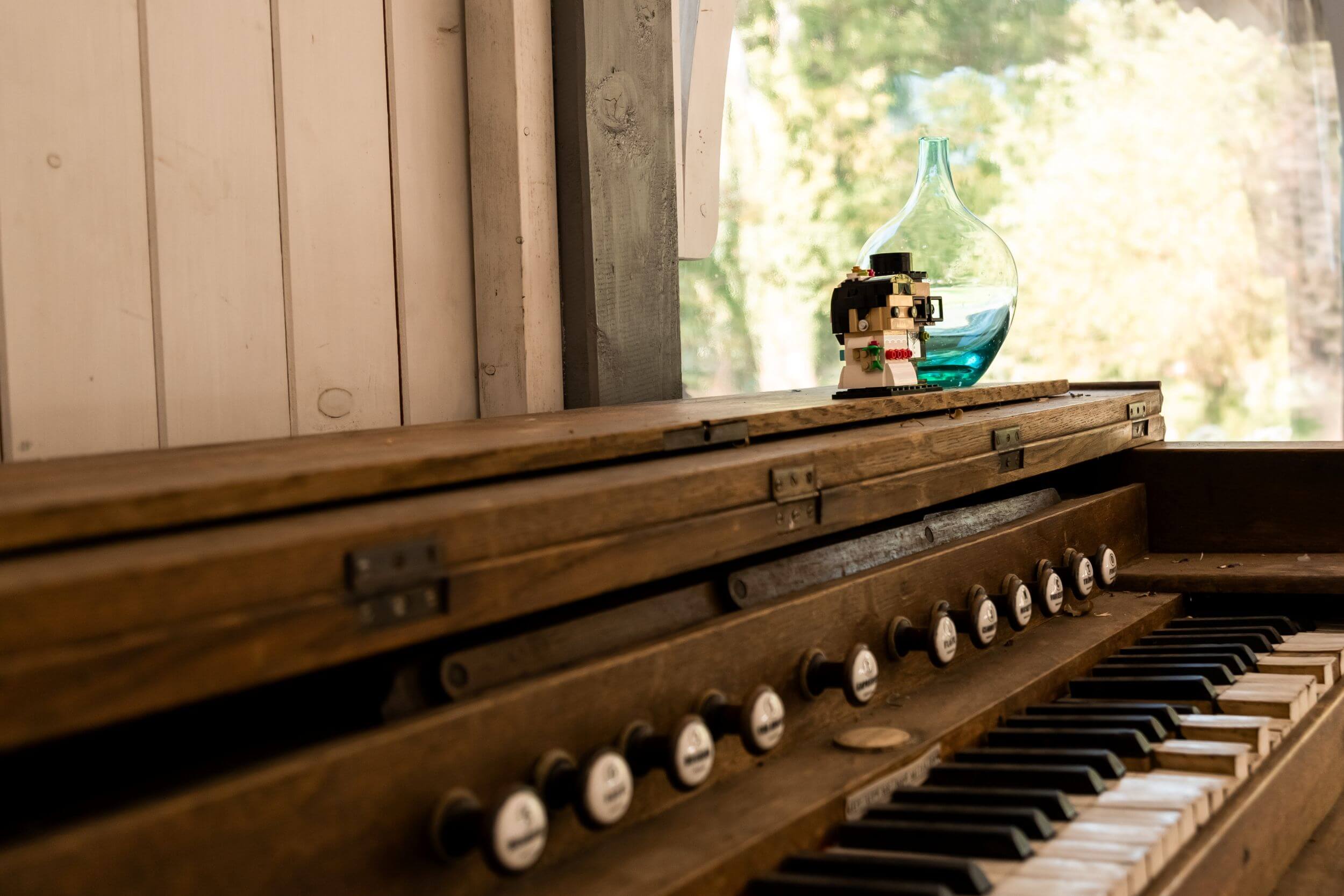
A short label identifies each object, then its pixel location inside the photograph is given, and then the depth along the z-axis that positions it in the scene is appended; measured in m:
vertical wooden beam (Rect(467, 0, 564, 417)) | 1.64
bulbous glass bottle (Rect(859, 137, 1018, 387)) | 1.96
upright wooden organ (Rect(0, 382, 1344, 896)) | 0.62
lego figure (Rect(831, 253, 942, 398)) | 1.60
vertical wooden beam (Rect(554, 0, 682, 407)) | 1.70
